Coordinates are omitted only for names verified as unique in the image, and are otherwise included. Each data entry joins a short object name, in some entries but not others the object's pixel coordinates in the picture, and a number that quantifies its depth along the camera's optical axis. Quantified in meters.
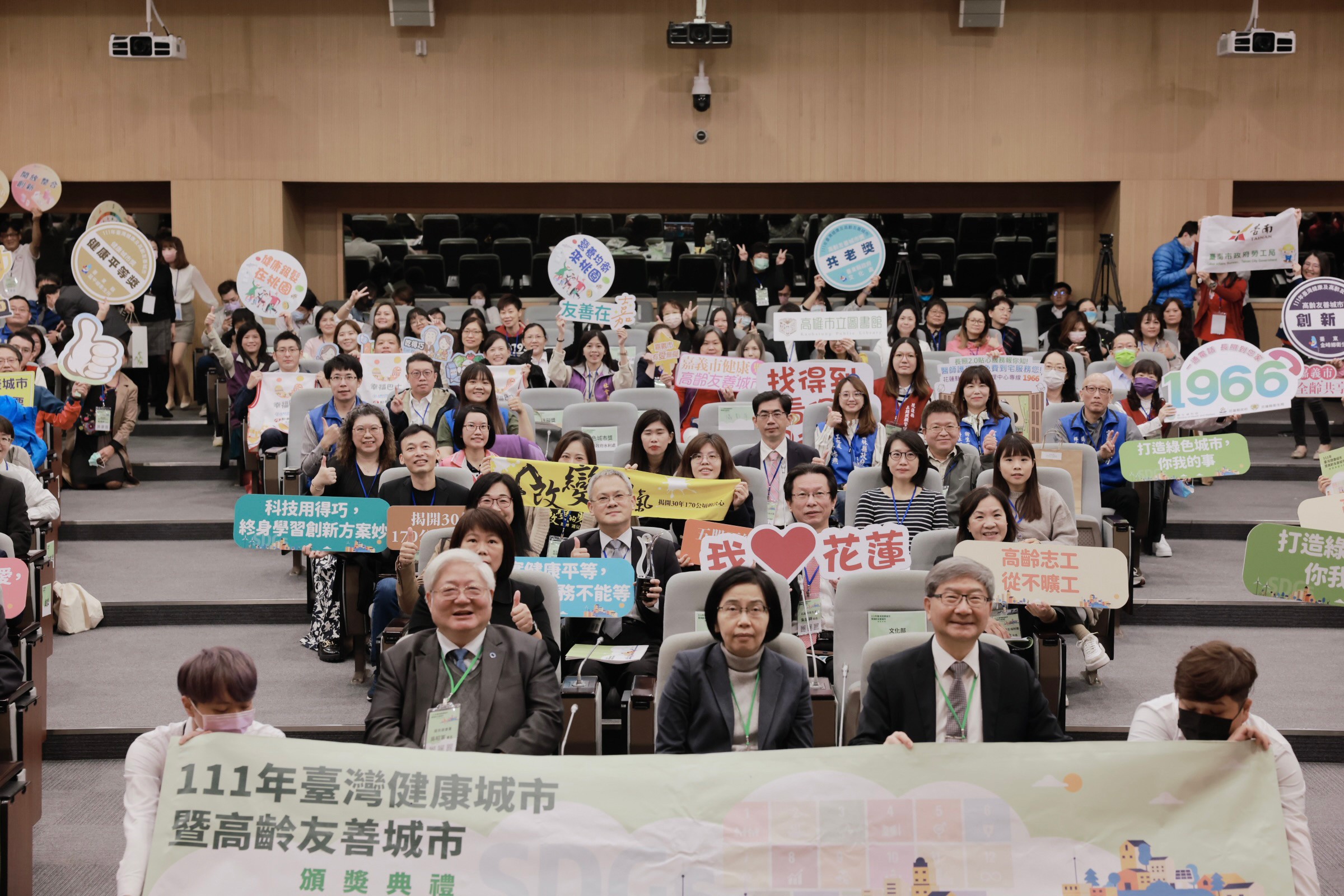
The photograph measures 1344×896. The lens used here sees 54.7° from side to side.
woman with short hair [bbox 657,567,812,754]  3.48
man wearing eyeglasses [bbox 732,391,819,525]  6.16
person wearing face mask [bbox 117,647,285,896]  3.00
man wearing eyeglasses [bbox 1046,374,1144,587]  6.66
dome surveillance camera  11.28
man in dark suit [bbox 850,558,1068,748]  3.35
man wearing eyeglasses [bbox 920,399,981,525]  5.85
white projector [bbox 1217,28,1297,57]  10.61
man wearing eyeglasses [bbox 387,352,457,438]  7.03
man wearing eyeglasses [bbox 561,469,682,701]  4.73
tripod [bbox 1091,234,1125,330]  11.28
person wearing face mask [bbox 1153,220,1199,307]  10.67
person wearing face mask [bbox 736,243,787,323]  10.94
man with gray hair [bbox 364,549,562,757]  3.46
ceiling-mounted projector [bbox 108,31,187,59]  10.56
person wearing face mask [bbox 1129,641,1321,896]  2.98
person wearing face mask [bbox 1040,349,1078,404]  7.49
